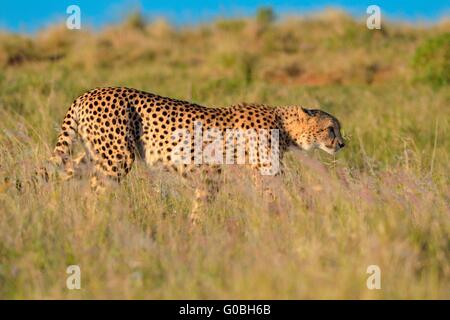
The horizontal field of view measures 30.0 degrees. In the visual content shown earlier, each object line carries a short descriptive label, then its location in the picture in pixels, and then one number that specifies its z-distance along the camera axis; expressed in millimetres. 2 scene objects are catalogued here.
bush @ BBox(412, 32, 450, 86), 12234
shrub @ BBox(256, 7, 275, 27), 19766
